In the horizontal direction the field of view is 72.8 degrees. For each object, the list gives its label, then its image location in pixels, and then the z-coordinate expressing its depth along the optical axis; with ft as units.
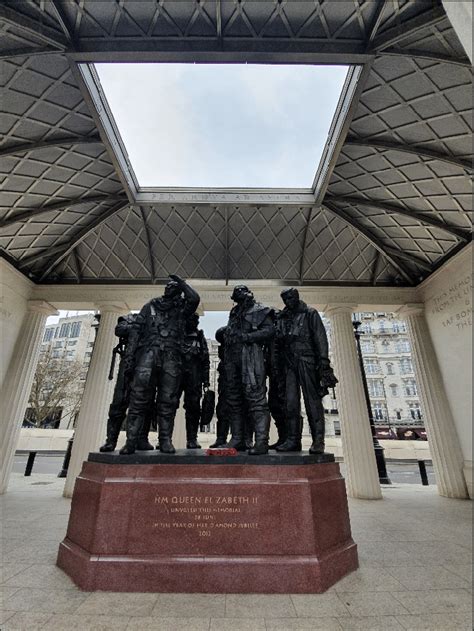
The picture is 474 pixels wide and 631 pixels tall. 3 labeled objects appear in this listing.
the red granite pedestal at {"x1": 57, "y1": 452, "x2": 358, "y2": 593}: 12.07
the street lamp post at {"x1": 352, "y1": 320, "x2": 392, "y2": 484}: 45.19
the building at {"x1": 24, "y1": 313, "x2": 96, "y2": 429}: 95.61
